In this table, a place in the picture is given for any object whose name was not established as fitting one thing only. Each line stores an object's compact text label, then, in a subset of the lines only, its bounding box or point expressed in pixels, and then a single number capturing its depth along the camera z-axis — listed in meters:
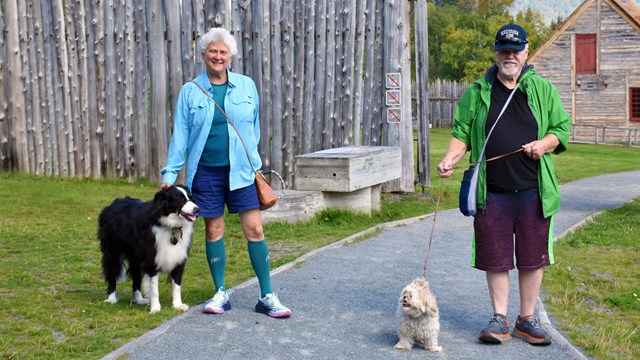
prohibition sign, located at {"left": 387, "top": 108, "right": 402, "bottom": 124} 14.65
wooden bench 12.13
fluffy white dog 6.11
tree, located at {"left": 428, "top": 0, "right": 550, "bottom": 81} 58.22
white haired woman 6.93
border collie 6.88
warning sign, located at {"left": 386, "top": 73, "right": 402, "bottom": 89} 14.58
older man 6.45
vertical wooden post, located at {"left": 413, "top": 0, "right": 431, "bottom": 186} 15.73
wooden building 36.38
